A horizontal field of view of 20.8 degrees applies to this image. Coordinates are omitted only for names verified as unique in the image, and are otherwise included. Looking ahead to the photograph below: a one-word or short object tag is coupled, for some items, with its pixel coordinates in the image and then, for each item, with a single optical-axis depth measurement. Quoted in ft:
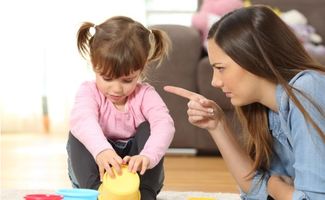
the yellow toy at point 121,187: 5.96
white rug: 7.40
